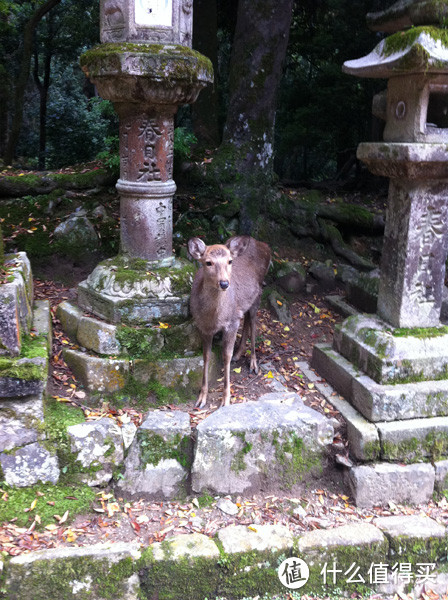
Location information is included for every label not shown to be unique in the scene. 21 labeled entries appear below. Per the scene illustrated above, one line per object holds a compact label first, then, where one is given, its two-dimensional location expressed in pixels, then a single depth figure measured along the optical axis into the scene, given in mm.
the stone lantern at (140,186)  4586
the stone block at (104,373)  4703
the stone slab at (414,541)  3926
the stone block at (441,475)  4391
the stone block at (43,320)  4609
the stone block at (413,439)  4340
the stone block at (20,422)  3898
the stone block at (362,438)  4301
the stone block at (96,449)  4086
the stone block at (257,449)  4230
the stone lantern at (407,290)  4223
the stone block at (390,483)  4250
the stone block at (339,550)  3791
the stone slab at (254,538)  3703
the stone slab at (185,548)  3594
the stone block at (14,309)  3996
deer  4370
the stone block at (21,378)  3828
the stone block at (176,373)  4758
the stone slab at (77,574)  3385
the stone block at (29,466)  3879
